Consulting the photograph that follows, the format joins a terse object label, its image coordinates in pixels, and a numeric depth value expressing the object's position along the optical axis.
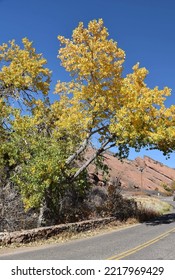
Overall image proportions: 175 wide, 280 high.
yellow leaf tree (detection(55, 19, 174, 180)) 11.72
